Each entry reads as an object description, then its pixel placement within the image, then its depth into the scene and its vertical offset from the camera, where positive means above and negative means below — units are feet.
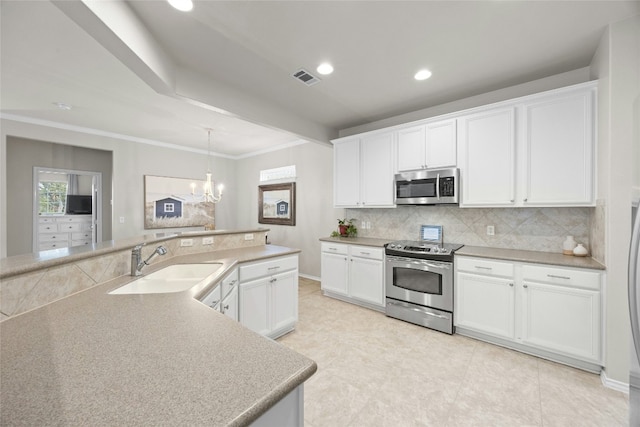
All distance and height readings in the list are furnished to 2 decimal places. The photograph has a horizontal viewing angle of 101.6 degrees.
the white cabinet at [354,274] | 11.23 -2.77
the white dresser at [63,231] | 16.20 -1.20
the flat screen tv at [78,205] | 17.63 +0.56
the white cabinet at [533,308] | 7.00 -2.82
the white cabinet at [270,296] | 7.90 -2.69
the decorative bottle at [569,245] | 8.30 -1.02
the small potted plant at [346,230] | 13.89 -0.89
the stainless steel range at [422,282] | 9.28 -2.60
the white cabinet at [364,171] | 11.75 +2.03
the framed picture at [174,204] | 17.43 +0.64
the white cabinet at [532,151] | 7.60 +2.03
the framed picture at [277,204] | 17.71 +0.70
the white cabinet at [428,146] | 9.97 +2.74
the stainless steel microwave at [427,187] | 9.80 +1.08
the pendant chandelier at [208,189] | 14.76 +1.50
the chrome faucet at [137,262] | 5.76 -1.08
